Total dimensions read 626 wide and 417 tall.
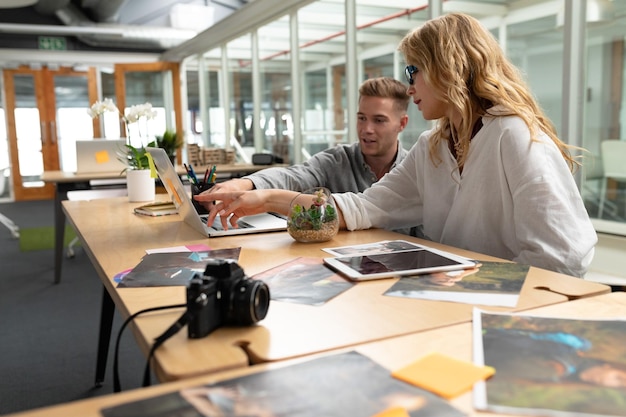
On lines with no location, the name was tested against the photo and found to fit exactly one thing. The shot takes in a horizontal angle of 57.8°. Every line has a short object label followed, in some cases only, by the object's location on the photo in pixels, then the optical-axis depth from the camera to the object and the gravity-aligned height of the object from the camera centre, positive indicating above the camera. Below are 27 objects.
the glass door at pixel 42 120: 9.65 +0.32
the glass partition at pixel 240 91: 7.71 +0.60
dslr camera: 0.79 -0.23
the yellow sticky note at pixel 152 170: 2.20 -0.14
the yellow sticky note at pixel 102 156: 4.66 -0.15
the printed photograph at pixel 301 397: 0.59 -0.29
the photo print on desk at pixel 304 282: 0.99 -0.28
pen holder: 2.00 -0.19
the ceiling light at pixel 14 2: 6.33 +1.54
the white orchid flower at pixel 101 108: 2.75 +0.14
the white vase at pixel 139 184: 2.58 -0.21
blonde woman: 1.32 -0.11
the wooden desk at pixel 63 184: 3.98 -0.34
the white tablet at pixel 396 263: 1.13 -0.28
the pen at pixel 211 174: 2.03 -0.14
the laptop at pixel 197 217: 1.68 -0.27
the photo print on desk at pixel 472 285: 0.97 -0.29
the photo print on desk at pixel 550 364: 0.60 -0.29
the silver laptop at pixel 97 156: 4.61 -0.15
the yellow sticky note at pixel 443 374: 0.64 -0.29
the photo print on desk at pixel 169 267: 1.11 -0.28
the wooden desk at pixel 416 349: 0.61 -0.29
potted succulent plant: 1.49 -0.23
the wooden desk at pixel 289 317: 0.74 -0.29
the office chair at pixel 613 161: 3.30 -0.21
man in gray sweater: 2.40 -0.09
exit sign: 9.55 +1.60
